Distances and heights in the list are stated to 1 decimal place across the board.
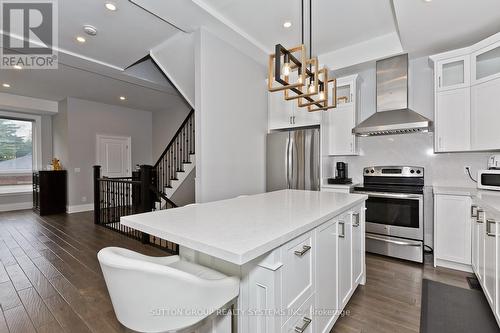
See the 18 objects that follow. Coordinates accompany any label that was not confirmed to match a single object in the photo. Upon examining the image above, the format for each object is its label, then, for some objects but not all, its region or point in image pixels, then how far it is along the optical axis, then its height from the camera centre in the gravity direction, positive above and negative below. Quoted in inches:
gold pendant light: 66.8 +28.7
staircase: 181.5 +2.7
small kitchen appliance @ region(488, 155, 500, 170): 103.0 +1.1
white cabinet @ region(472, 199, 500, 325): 63.6 -27.9
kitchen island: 39.3 -16.8
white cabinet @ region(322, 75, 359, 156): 138.3 +26.1
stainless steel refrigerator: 137.8 +3.2
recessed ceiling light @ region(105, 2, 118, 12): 100.2 +68.6
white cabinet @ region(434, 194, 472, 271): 102.7 -30.1
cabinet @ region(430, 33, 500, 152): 99.4 +30.3
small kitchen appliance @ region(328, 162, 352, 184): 140.9 -6.5
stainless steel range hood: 121.4 +34.2
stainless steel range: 112.8 -25.4
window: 243.3 +14.9
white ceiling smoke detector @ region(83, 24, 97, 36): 116.4 +68.3
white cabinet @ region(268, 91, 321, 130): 145.6 +32.5
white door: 258.2 +10.6
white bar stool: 34.6 -20.1
